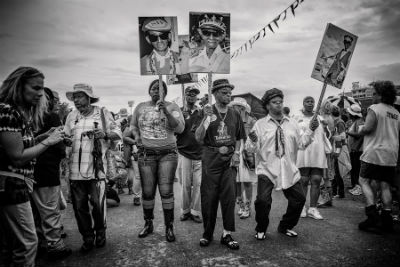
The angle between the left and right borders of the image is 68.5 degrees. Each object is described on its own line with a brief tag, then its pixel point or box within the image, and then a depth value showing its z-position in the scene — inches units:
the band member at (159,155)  173.6
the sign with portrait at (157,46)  177.5
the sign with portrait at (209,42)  170.9
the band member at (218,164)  161.8
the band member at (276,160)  167.6
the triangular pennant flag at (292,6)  256.1
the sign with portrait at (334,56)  185.0
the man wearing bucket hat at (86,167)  156.8
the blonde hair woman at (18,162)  94.7
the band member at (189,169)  217.5
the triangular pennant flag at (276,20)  278.8
